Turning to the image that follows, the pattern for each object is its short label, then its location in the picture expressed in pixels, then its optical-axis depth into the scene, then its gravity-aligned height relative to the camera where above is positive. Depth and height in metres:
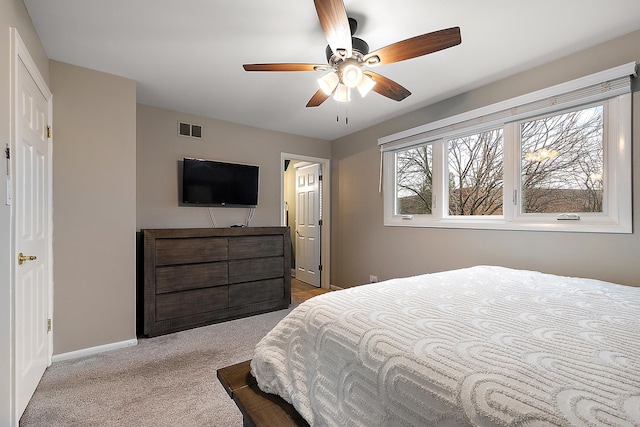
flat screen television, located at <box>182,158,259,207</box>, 3.29 +0.36
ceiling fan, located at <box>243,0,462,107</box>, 1.43 +0.91
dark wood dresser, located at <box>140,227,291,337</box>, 2.73 -0.64
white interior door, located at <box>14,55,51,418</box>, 1.58 -0.14
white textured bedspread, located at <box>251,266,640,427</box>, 0.58 -0.37
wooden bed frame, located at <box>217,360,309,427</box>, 1.00 -0.72
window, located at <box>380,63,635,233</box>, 1.98 +0.44
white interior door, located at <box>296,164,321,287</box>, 4.74 -0.17
